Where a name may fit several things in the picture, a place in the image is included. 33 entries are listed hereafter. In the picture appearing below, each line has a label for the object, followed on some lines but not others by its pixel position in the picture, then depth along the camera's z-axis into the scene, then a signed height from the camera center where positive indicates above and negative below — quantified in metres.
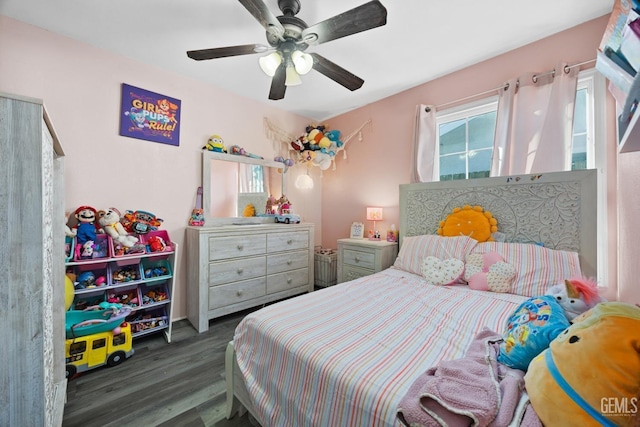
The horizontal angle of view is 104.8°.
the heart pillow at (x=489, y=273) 1.70 -0.44
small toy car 3.17 -0.08
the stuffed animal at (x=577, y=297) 0.96 -0.34
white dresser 2.38 -0.60
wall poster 2.28 +0.93
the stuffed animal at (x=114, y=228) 2.03 -0.14
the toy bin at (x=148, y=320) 2.12 -0.97
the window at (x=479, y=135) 1.92 +0.74
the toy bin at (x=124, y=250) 2.00 -0.32
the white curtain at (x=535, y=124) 1.90 +0.73
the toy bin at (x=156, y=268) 2.21 -0.54
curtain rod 1.87 +1.13
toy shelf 1.95 -0.63
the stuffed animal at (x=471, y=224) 2.11 -0.10
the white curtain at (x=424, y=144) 2.69 +0.75
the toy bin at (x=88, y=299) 1.93 -0.72
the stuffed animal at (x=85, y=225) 1.93 -0.11
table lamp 3.06 -0.05
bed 0.87 -0.55
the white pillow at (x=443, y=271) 1.88 -0.46
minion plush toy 2.74 +0.75
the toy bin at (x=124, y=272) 2.03 -0.52
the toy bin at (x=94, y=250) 1.87 -0.31
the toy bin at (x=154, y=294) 2.18 -0.76
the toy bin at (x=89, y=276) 1.89 -0.52
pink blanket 0.64 -0.52
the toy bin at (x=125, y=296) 2.07 -0.73
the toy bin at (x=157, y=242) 2.21 -0.28
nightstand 2.67 -0.51
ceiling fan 1.31 +1.06
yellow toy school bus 1.70 -1.01
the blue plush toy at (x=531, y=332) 0.79 -0.41
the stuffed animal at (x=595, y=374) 0.50 -0.36
